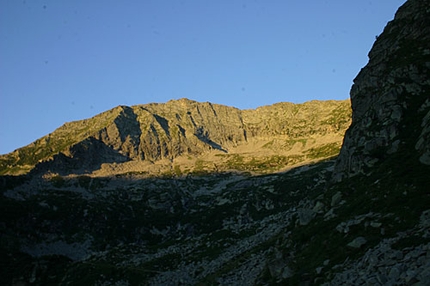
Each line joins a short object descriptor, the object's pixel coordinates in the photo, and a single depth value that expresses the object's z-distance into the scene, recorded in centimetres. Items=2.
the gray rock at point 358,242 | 3327
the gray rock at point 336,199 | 4719
